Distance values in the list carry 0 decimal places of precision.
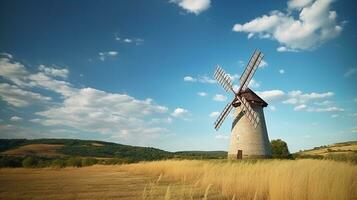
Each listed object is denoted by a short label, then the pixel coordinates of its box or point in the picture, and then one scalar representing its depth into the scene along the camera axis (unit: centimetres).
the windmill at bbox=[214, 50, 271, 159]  2614
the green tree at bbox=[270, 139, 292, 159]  3928
